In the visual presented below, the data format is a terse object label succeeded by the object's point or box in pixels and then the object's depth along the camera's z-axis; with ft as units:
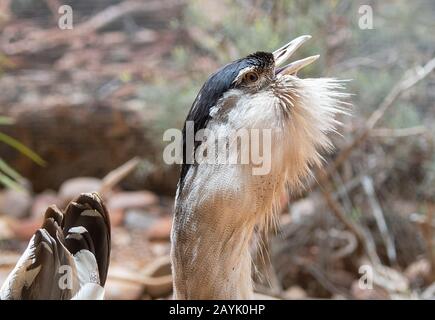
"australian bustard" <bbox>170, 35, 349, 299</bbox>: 7.34
